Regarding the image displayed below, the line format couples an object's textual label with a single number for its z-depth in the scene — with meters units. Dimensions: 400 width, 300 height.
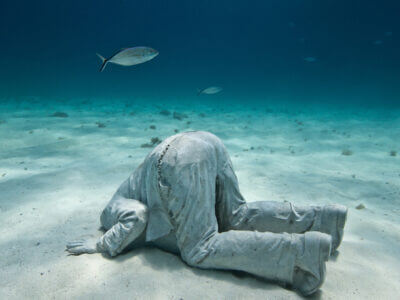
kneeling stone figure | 2.30
